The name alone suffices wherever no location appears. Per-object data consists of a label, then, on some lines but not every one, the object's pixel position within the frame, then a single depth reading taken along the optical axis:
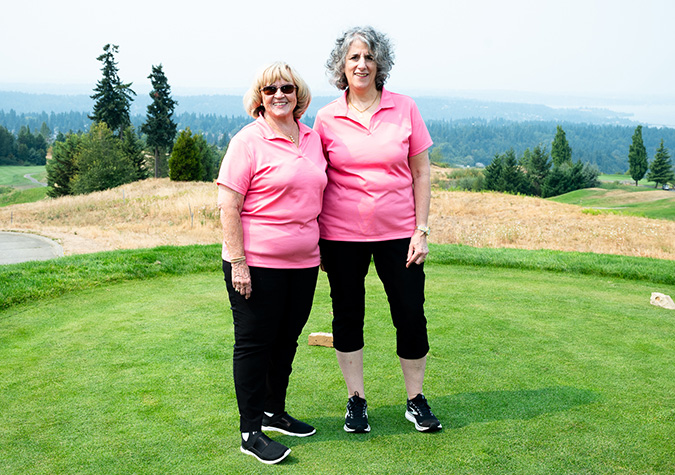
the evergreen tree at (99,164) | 43.38
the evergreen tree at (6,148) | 114.62
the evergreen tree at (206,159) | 61.25
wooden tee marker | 3.91
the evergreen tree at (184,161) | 44.91
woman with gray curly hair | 2.83
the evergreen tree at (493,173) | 74.00
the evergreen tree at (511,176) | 70.00
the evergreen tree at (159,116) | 50.00
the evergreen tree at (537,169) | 73.44
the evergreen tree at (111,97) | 49.88
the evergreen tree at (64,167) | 49.84
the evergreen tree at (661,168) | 84.00
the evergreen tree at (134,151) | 50.83
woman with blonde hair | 2.57
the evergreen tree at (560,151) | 81.69
